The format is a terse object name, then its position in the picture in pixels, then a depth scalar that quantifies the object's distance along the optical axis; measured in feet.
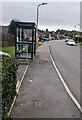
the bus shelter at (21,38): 23.16
